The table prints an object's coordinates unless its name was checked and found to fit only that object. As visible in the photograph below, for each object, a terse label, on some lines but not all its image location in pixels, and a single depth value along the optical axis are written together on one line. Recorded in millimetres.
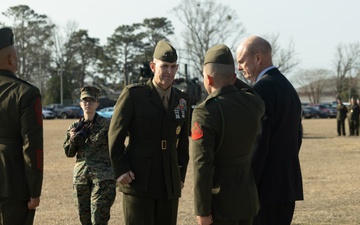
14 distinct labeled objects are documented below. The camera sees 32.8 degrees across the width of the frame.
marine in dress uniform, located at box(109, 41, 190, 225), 4609
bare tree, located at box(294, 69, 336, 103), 110375
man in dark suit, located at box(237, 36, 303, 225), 4754
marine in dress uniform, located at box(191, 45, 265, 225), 3920
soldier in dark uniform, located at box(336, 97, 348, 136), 28609
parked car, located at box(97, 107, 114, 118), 35550
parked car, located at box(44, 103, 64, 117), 61062
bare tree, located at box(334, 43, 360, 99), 89125
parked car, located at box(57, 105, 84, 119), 59138
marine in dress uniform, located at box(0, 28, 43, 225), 4285
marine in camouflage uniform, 6090
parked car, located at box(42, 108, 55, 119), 58697
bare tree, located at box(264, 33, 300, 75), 61344
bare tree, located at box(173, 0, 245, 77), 56219
